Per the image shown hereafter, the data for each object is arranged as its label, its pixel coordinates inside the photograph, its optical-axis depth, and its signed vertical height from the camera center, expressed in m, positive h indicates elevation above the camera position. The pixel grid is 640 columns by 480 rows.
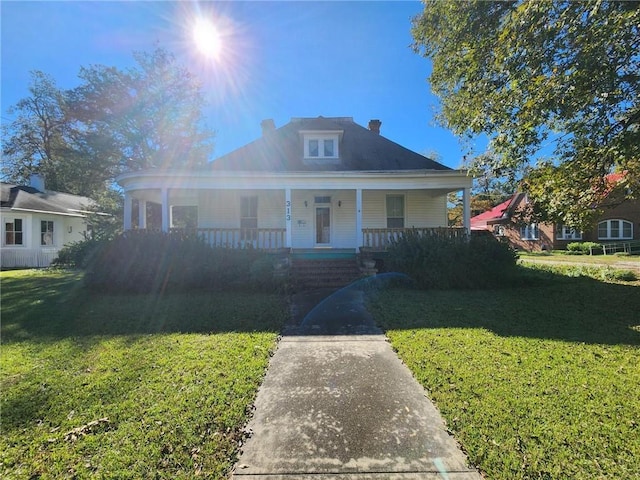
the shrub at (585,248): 24.36 -0.96
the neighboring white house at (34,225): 17.31 +0.95
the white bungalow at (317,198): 13.83 +1.87
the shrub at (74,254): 15.93 -0.76
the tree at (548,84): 5.30 +2.97
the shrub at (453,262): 9.66 -0.80
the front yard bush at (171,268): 9.18 -0.87
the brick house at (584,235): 26.91 +0.31
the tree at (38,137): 26.55 +9.58
